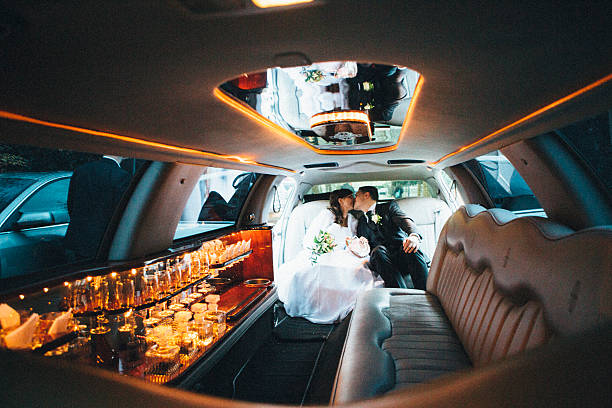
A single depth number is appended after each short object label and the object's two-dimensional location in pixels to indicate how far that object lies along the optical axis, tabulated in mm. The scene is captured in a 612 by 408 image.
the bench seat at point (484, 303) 1154
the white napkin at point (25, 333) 1158
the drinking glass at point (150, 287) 2242
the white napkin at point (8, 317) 1330
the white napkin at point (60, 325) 1689
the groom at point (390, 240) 4312
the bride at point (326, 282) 4191
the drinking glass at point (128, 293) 2107
